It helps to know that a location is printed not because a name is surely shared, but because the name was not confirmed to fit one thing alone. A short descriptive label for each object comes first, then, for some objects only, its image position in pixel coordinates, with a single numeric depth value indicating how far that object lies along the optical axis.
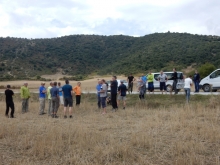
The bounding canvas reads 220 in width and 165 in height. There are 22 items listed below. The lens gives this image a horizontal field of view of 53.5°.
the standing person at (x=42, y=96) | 12.10
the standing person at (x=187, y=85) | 12.22
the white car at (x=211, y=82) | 15.19
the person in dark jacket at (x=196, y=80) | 14.98
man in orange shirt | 12.94
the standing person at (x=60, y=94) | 12.37
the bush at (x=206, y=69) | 29.01
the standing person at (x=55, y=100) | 11.05
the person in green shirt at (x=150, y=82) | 14.66
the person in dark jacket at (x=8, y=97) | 11.26
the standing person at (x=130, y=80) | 16.49
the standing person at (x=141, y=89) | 12.90
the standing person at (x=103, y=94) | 11.36
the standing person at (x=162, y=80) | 14.31
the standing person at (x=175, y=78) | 13.88
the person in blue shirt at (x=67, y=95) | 10.68
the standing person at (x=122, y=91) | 12.13
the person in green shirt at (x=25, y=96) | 12.19
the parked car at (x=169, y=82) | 15.54
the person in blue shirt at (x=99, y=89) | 12.20
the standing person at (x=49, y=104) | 11.69
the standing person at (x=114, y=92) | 11.68
